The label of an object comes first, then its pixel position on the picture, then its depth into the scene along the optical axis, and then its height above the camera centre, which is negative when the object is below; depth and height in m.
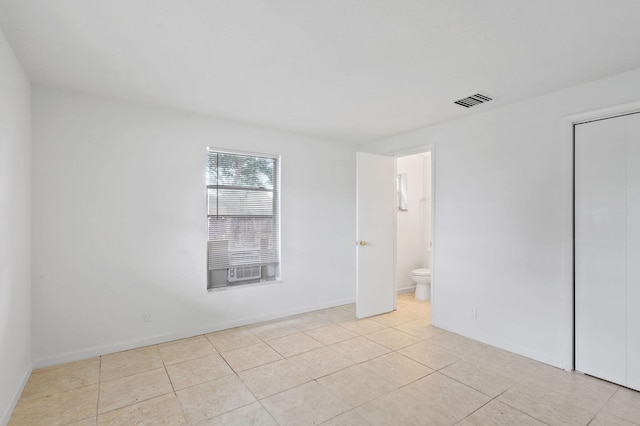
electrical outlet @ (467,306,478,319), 3.37 -1.09
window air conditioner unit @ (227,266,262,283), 3.83 -0.76
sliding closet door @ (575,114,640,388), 2.41 -0.29
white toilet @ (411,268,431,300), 4.87 -1.12
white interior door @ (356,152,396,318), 4.08 -0.30
